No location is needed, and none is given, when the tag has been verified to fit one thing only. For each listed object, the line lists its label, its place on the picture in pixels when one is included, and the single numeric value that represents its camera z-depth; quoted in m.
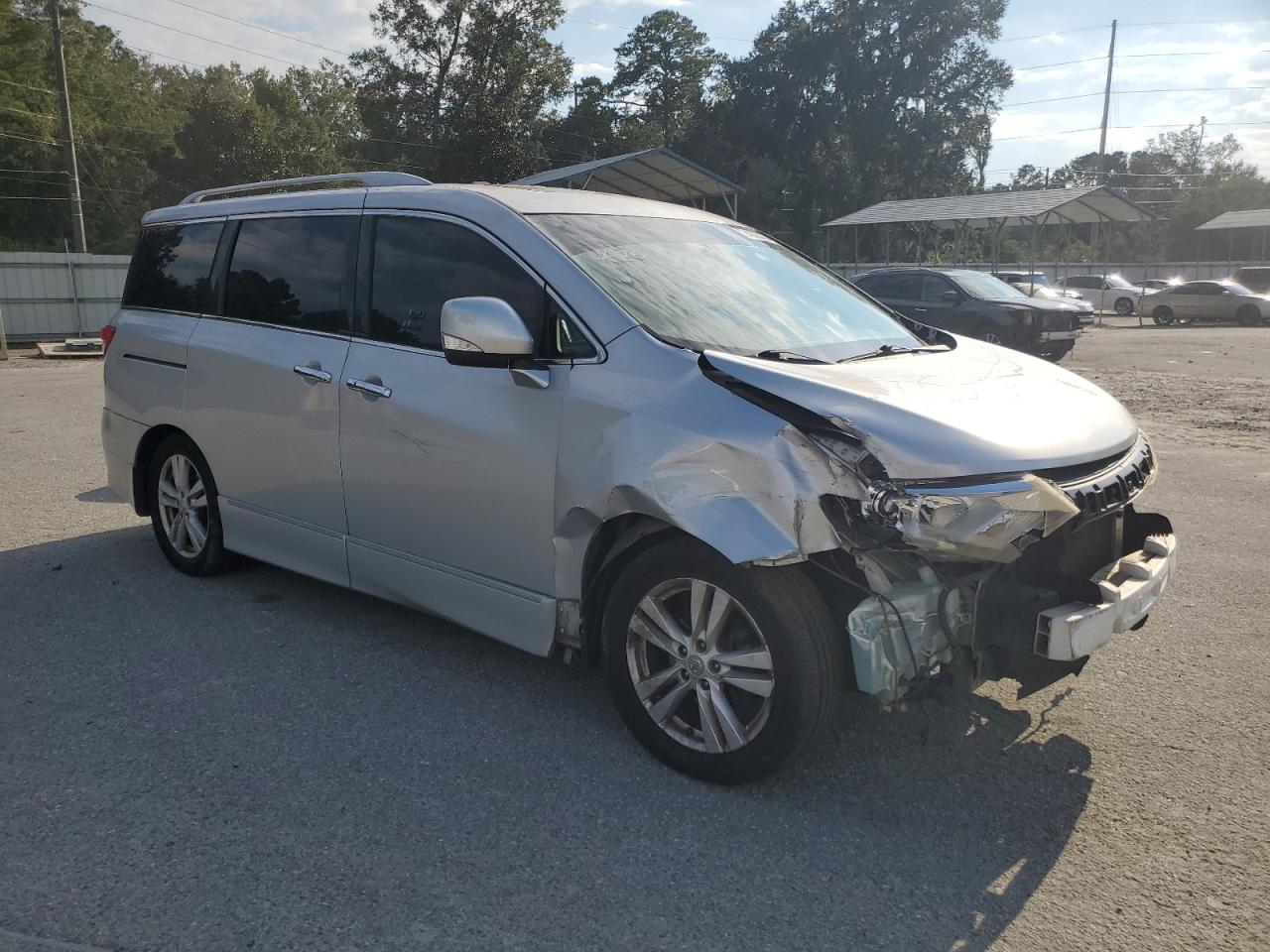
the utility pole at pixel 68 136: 30.95
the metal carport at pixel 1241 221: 50.75
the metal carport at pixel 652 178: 24.81
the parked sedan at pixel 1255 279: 38.66
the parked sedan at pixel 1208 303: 31.28
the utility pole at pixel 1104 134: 60.22
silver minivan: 2.98
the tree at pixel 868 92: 61.22
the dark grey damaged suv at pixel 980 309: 17.78
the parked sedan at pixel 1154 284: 43.12
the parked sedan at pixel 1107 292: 37.91
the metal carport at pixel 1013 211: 31.39
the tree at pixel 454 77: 48.22
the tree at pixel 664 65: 67.75
